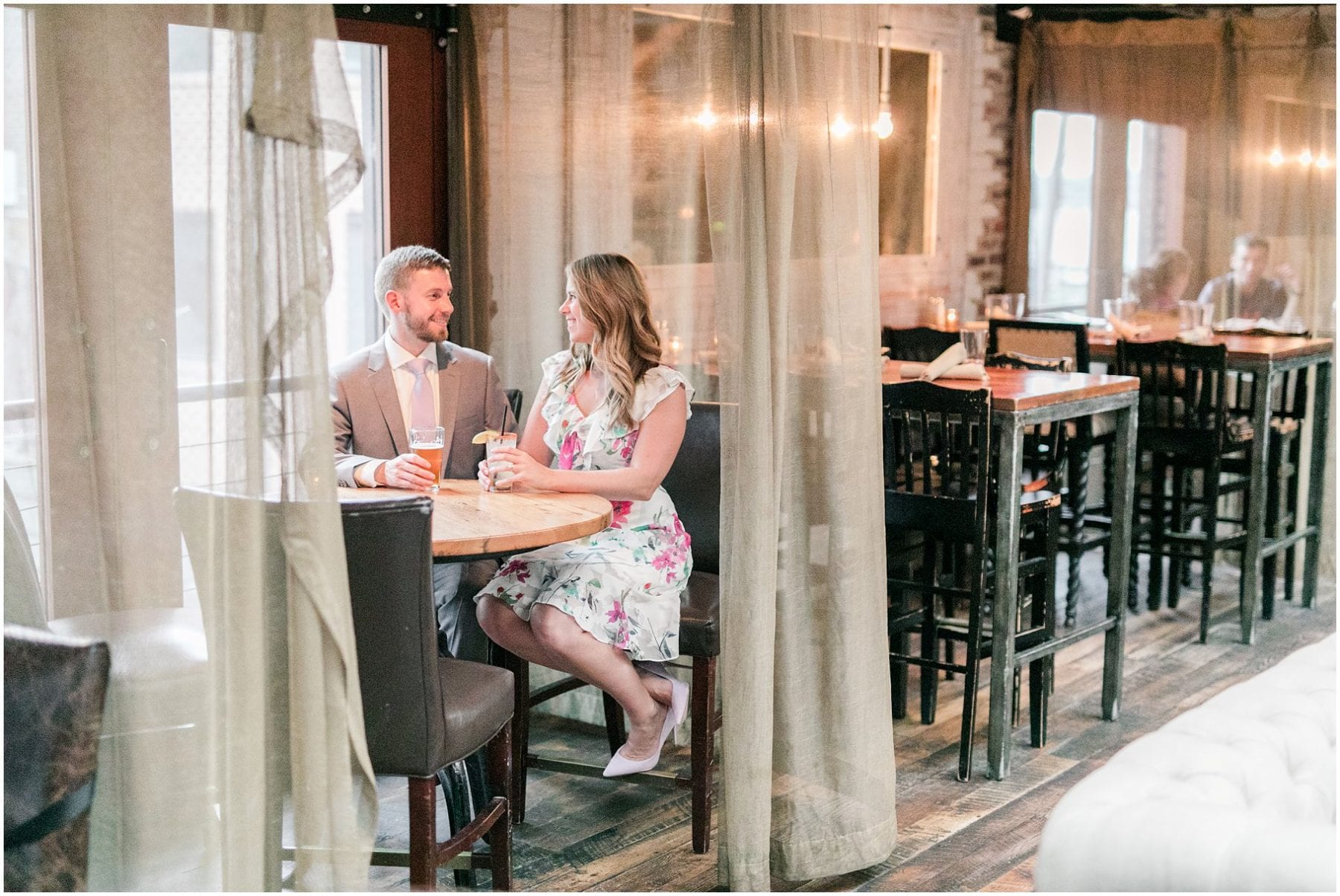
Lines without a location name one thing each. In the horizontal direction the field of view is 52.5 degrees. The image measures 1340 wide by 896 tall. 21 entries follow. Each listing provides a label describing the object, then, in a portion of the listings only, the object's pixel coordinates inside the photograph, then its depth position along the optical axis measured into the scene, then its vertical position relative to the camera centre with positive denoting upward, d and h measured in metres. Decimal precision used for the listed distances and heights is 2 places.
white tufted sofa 1.56 -0.63
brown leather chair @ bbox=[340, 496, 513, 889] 2.37 -0.69
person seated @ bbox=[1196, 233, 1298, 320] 6.34 +0.02
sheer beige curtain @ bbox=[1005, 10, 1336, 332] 6.22 +0.90
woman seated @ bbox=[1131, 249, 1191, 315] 6.84 +0.05
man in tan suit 3.54 -0.27
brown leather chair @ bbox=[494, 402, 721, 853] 3.21 -0.81
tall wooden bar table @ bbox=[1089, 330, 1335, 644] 5.05 -0.52
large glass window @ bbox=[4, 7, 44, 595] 1.91 +0.06
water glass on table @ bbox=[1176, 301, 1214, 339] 5.77 -0.12
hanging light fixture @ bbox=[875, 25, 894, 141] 5.92 +0.96
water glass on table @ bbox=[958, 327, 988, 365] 4.22 -0.16
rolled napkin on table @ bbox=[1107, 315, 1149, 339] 6.21 -0.17
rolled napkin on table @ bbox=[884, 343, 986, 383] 4.04 -0.23
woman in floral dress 3.20 -0.60
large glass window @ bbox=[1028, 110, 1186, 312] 6.97 +0.46
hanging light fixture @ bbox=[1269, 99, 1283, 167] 6.39 +0.65
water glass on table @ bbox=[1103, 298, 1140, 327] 6.40 -0.08
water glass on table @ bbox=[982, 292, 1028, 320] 6.34 -0.07
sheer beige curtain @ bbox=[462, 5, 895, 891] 2.81 -0.31
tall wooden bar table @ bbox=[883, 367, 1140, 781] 3.64 -0.58
